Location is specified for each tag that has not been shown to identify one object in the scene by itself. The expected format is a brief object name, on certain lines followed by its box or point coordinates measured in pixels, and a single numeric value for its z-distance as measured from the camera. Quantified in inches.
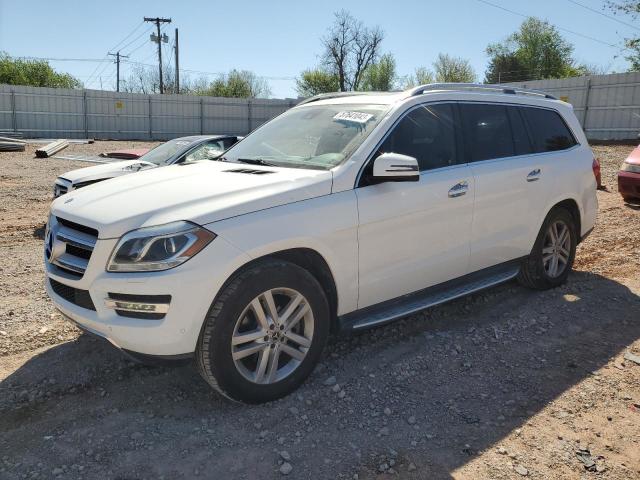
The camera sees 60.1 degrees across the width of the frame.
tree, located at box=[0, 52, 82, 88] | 2213.3
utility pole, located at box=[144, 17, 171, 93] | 1896.9
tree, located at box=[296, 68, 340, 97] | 2418.8
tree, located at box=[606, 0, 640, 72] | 1144.8
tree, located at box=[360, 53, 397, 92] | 2509.1
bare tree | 2301.9
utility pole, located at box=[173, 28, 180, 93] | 1728.6
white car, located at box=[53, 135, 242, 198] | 292.8
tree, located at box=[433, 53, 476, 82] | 2393.0
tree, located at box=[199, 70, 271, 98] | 2469.2
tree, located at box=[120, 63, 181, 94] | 2506.6
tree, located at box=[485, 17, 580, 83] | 2437.3
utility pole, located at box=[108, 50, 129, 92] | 2637.8
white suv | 116.0
